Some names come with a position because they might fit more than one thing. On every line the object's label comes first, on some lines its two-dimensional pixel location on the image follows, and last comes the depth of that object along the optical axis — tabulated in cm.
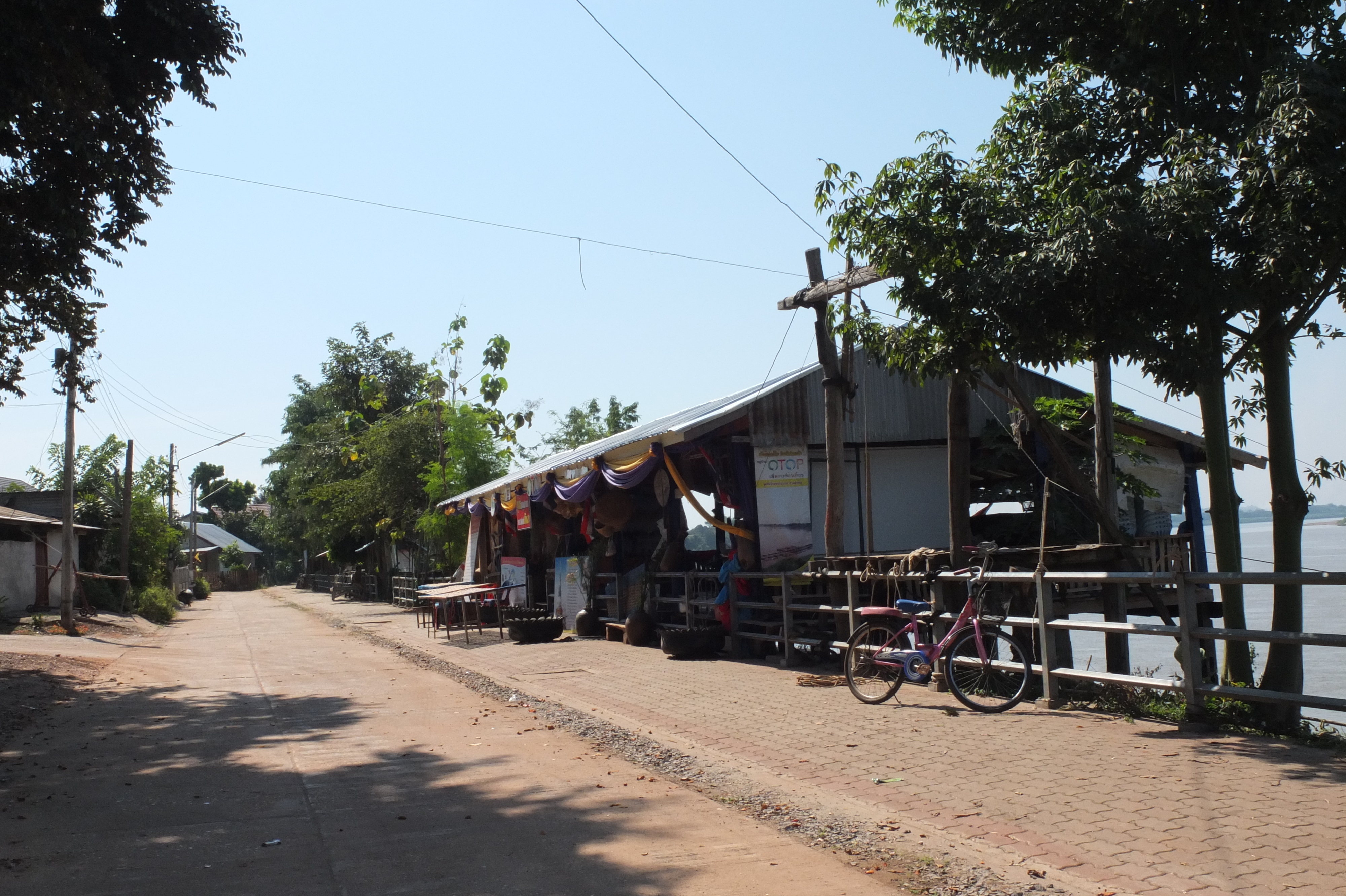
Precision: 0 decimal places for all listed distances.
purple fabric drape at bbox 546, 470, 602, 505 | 1744
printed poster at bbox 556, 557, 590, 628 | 1995
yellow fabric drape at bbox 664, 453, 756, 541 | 1507
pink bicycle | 962
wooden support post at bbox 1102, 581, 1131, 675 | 938
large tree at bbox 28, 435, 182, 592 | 3653
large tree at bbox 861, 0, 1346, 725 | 714
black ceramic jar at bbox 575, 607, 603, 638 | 1912
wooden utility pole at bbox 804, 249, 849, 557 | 1388
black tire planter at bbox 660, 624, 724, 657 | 1460
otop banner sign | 1535
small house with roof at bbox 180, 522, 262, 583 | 8488
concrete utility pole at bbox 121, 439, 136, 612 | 3431
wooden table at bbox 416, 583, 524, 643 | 2008
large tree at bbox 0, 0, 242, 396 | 1017
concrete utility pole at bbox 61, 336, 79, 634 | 2472
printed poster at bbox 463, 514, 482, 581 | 2792
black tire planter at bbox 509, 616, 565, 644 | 1866
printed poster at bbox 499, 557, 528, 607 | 2372
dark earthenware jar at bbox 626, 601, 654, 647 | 1694
